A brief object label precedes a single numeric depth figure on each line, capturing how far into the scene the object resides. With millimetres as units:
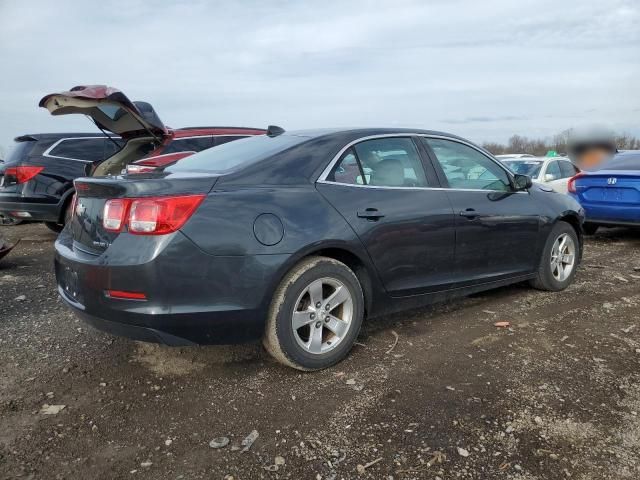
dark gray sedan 2770
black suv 7652
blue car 7383
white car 10922
